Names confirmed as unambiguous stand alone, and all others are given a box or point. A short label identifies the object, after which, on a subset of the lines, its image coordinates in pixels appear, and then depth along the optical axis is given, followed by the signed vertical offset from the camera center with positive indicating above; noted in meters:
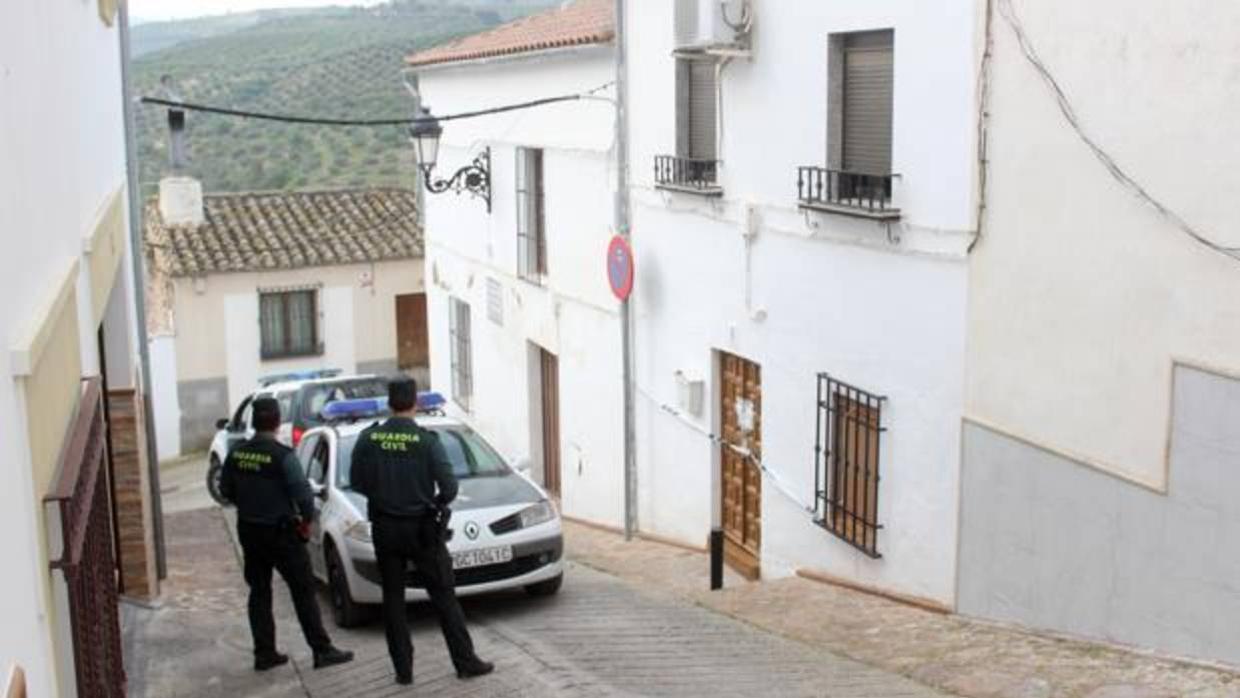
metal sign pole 13.49 -1.79
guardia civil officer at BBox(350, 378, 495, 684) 7.60 -2.06
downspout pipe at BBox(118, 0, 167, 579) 11.06 -0.99
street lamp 15.38 -0.26
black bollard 10.90 -3.36
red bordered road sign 13.42 -1.24
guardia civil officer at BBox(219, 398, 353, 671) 8.12 -2.22
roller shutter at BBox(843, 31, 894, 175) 9.49 +0.25
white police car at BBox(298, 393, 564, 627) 9.48 -2.75
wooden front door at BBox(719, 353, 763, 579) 11.74 -2.87
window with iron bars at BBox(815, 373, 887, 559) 9.74 -2.39
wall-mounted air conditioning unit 10.95 +0.95
